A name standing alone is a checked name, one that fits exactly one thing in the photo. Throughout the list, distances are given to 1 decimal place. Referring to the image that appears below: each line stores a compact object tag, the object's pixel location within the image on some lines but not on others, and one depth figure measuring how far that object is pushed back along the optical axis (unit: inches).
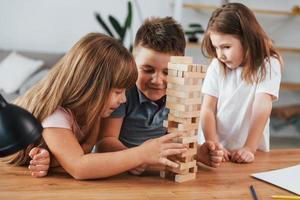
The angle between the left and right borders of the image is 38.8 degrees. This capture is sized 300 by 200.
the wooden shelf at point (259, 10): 168.2
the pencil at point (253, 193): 37.8
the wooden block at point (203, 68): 41.3
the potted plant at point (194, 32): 165.3
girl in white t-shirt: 63.1
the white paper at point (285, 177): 41.6
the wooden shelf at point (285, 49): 165.4
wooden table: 36.3
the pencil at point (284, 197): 38.1
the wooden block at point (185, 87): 40.4
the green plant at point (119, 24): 162.7
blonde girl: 40.7
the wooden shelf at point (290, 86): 170.3
